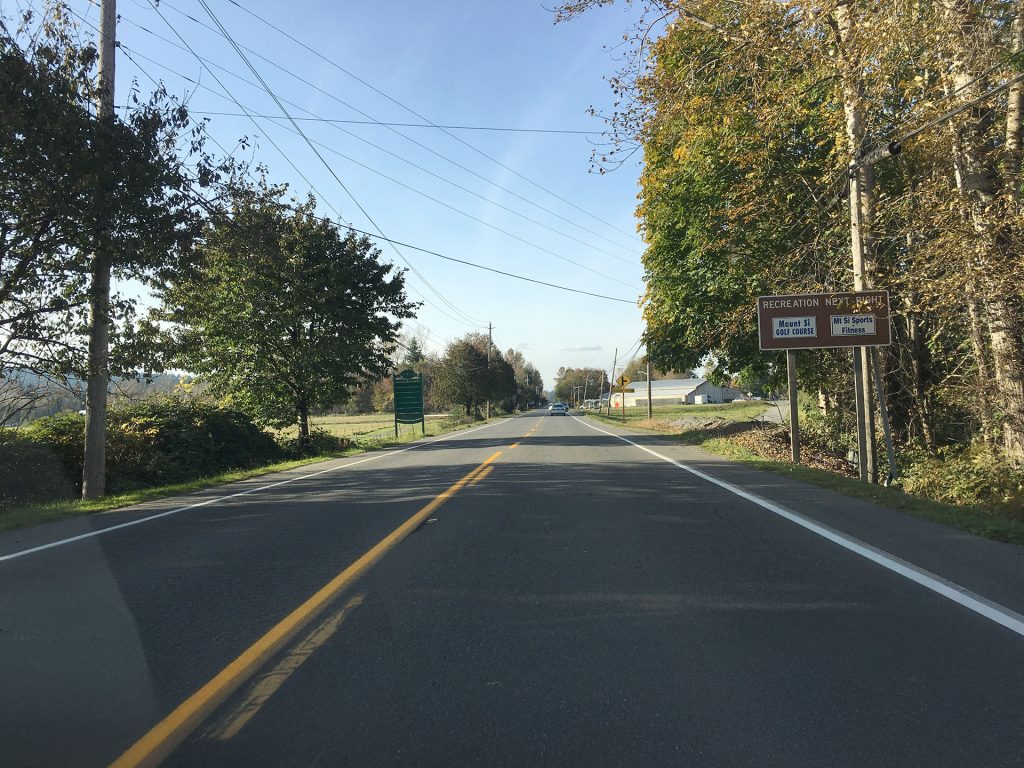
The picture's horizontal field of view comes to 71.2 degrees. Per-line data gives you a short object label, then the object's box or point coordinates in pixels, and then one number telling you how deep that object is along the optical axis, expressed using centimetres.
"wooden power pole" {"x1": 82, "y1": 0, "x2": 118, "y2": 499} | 1441
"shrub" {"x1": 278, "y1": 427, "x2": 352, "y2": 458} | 2823
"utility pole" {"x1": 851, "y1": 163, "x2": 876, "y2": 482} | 1341
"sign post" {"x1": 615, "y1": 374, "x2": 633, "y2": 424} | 4922
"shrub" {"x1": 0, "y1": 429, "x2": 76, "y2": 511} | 1593
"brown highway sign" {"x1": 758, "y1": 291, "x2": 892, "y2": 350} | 1318
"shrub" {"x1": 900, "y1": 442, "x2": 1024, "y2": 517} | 1141
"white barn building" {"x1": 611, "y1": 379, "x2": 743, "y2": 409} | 12400
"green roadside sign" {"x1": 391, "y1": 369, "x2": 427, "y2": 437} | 3794
